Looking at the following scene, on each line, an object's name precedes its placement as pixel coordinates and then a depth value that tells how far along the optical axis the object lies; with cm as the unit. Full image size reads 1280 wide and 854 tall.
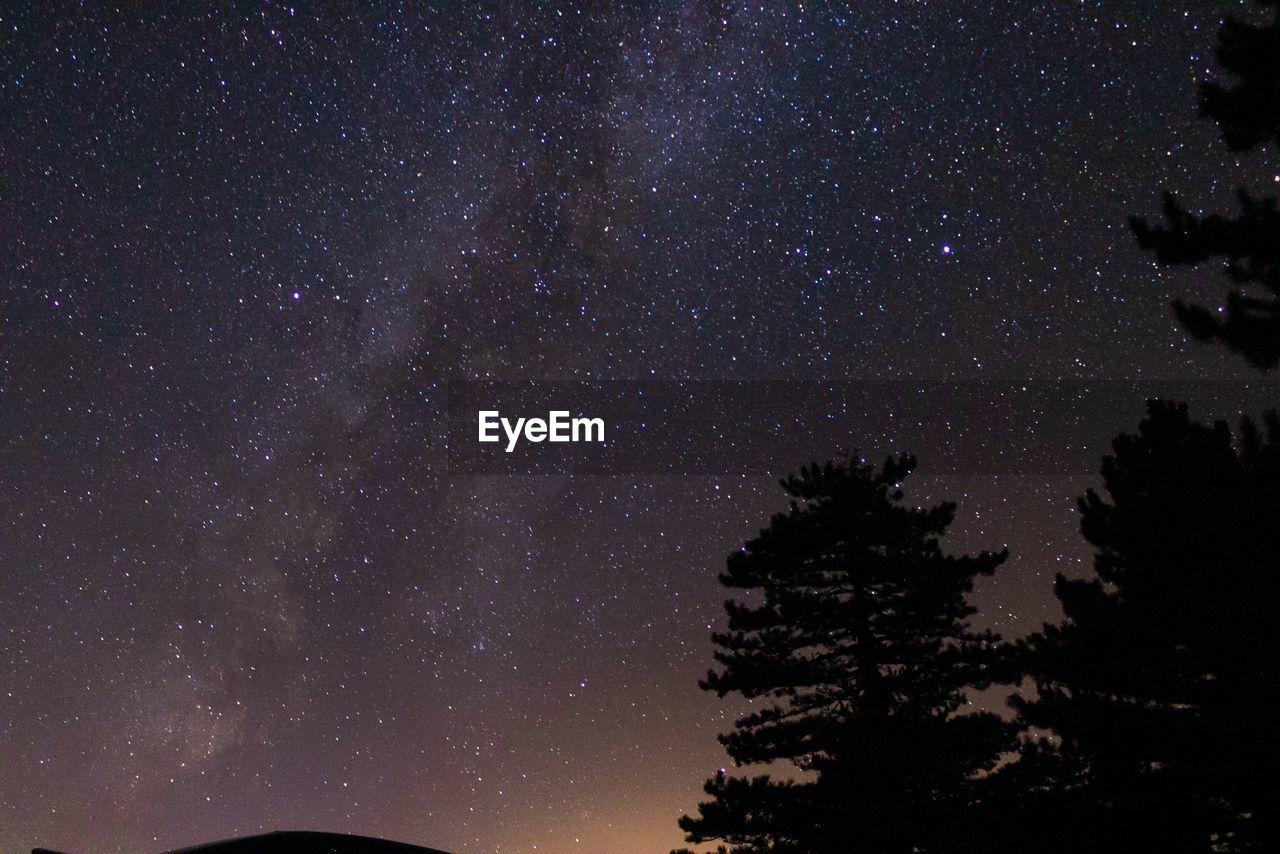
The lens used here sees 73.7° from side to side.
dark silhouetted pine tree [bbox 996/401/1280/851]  1166
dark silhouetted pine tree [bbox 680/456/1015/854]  1752
